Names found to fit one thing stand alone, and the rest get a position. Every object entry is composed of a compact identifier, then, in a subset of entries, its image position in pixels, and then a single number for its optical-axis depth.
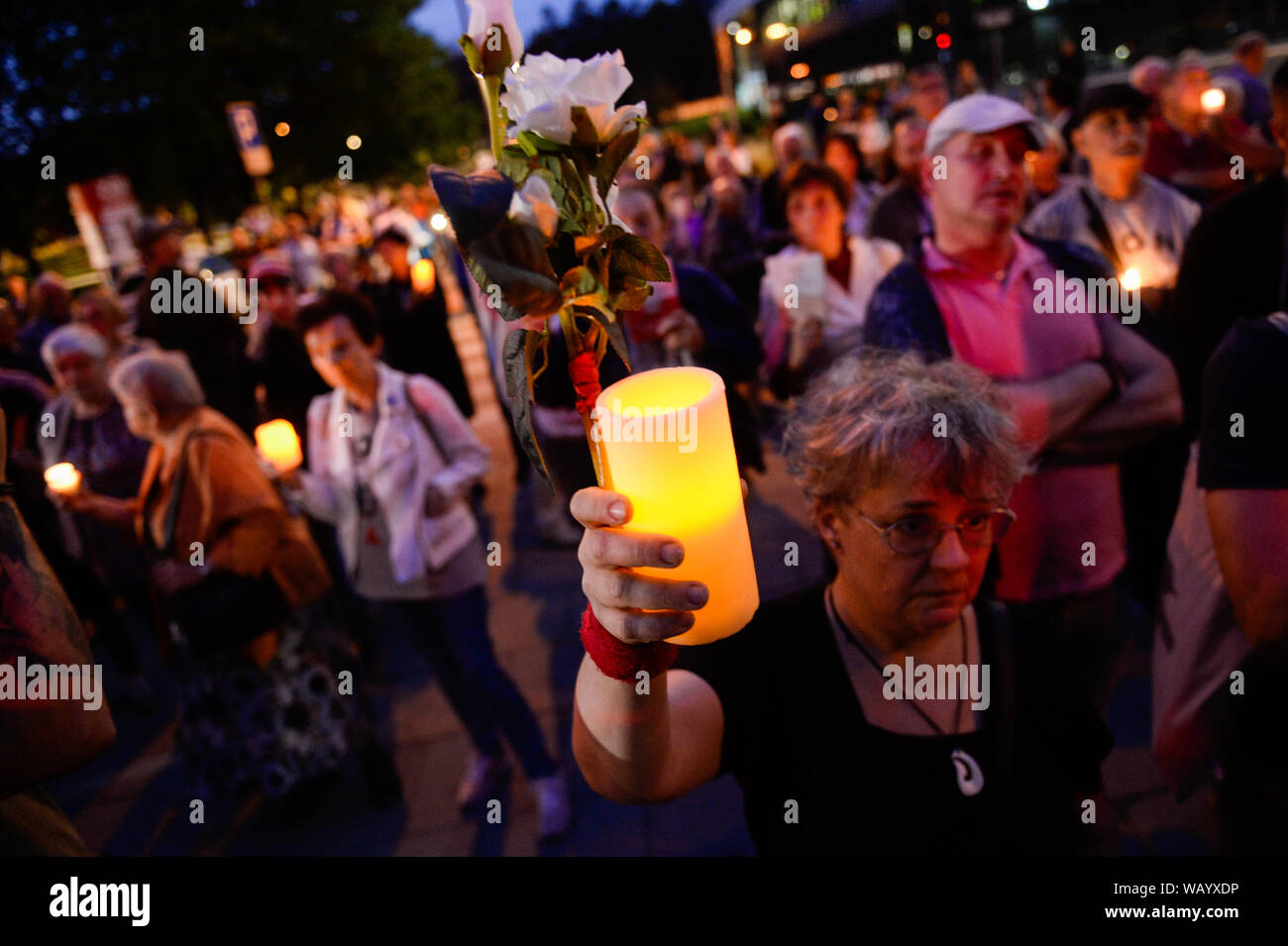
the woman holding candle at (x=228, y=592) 2.90
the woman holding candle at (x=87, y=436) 3.83
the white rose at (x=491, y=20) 0.88
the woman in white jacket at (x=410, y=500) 3.02
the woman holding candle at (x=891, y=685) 1.47
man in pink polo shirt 2.23
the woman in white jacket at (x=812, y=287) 3.07
